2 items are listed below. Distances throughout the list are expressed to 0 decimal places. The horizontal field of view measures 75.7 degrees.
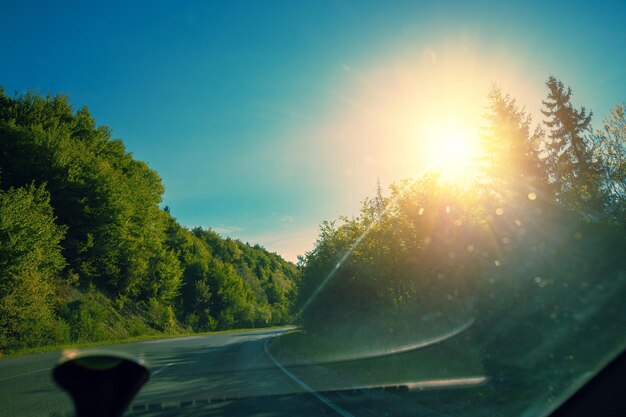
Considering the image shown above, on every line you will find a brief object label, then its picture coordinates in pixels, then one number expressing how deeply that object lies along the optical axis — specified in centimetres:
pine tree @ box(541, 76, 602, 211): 2491
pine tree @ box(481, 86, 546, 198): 2519
